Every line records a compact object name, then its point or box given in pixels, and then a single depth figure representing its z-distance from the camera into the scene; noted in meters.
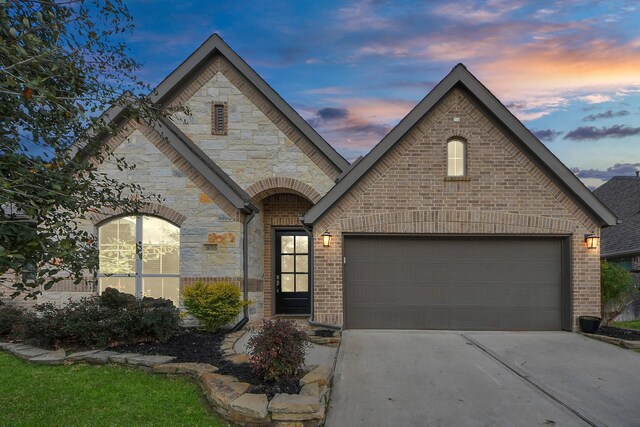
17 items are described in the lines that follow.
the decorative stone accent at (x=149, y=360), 7.09
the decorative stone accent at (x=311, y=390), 5.55
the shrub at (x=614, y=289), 10.82
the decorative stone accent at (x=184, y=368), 6.68
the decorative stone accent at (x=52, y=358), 7.48
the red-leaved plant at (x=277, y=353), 6.04
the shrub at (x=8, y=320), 9.30
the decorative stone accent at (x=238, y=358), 7.16
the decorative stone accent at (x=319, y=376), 6.05
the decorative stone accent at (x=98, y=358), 7.47
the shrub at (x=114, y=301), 9.09
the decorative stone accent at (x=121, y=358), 7.34
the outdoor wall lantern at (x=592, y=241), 10.53
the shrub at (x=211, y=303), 9.58
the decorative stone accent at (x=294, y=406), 5.16
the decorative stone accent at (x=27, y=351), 7.81
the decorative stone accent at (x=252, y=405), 5.14
